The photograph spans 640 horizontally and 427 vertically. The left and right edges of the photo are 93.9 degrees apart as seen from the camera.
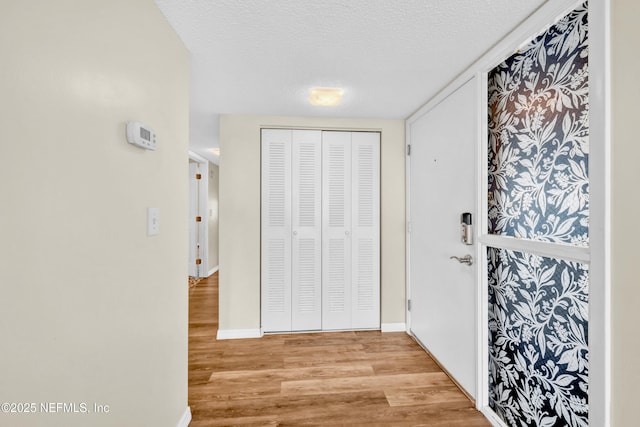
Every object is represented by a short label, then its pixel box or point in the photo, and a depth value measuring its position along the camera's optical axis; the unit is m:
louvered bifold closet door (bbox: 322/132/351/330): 3.06
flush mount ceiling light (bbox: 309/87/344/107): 2.33
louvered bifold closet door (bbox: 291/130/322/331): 3.03
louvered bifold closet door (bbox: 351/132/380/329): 3.10
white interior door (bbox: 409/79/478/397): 1.96
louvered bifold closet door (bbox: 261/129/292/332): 2.99
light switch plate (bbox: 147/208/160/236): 1.33
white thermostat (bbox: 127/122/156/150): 1.15
